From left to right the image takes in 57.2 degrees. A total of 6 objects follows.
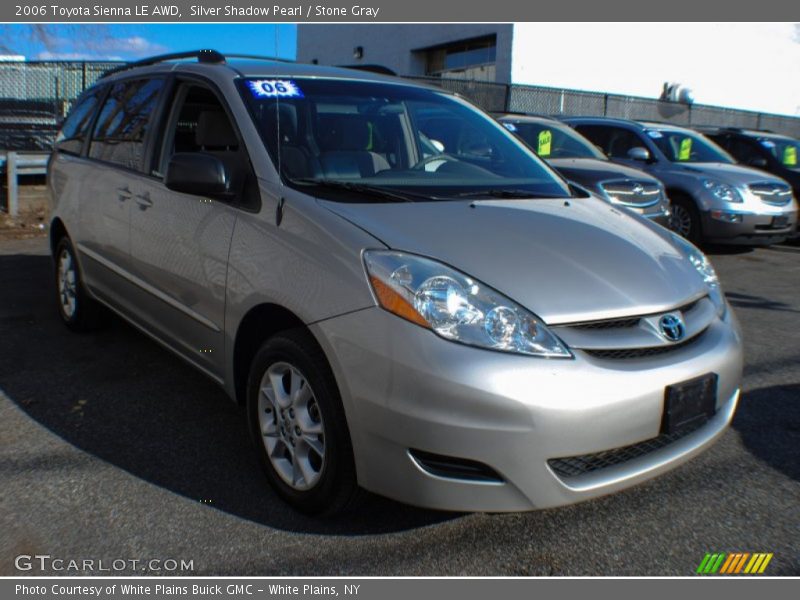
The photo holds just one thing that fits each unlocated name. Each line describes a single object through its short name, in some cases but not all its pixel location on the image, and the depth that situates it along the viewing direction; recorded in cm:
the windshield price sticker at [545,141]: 870
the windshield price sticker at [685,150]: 984
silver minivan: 230
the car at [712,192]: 869
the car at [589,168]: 768
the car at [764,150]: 1077
